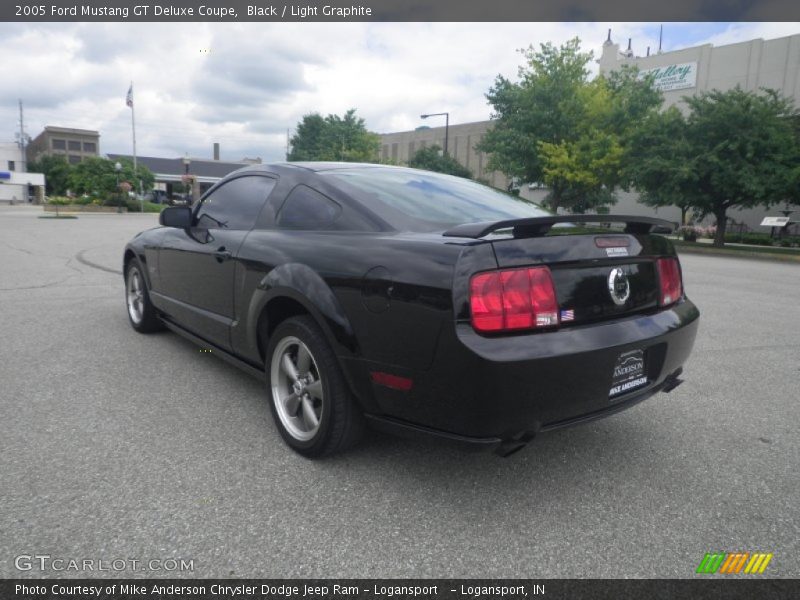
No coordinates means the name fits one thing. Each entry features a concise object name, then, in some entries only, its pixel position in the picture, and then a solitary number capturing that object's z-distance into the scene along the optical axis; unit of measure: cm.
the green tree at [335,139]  5469
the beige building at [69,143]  10475
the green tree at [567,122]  2816
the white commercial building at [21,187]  7862
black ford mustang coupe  217
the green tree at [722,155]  2128
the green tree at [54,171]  7706
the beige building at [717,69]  4000
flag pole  4584
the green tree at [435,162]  5958
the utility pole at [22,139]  9904
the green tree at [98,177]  5250
